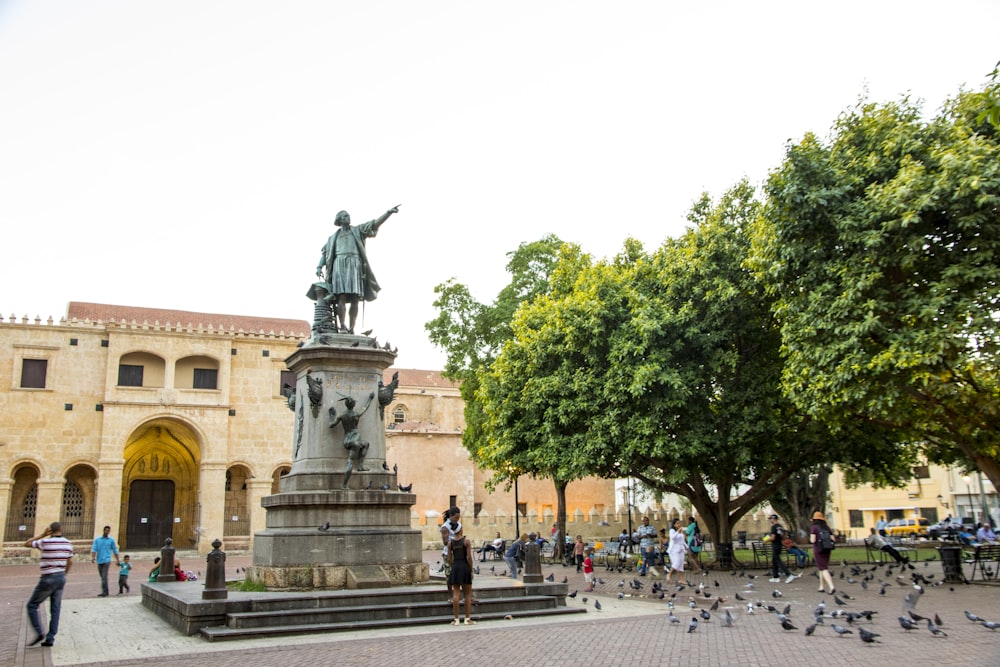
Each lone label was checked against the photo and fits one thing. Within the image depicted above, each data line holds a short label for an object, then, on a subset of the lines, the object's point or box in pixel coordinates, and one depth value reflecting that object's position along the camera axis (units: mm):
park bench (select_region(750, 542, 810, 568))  23984
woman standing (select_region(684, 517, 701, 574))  21531
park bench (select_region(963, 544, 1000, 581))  17731
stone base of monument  12844
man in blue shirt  17359
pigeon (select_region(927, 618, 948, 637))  10258
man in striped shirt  10383
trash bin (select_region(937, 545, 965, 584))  17250
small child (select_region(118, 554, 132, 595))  17922
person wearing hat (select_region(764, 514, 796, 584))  18844
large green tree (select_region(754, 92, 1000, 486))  14867
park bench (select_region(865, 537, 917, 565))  25558
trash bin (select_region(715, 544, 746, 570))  23297
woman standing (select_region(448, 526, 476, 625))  11500
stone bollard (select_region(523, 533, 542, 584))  13836
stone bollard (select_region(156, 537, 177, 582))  17047
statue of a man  15398
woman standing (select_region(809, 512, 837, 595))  15055
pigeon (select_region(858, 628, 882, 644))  9570
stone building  36250
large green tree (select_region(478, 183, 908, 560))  21234
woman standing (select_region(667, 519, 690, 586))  17516
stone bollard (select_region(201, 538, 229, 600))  11570
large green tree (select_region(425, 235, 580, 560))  32188
